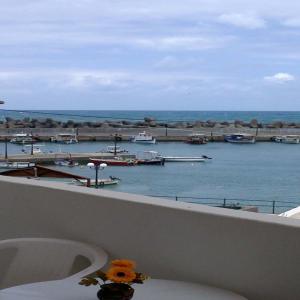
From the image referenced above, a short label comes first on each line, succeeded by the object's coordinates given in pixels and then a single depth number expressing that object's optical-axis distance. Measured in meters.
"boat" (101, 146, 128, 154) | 32.45
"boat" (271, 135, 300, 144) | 43.88
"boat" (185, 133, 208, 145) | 40.53
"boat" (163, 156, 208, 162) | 30.35
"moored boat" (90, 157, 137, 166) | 28.09
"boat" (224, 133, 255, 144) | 42.38
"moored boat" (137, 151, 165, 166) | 29.31
